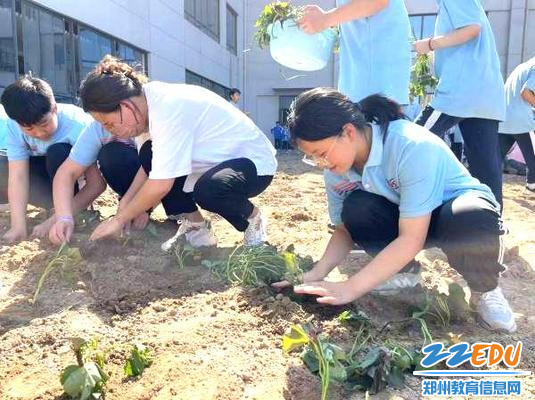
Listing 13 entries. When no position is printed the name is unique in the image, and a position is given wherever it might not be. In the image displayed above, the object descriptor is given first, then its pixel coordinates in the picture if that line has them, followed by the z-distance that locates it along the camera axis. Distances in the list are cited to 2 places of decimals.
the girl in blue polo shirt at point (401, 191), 1.65
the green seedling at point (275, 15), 2.65
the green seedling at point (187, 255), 2.48
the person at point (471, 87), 2.49
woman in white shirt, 2.19
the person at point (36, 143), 2.51
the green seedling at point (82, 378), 1.38
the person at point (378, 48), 2.29
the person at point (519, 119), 3.71
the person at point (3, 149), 3.23
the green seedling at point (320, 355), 1.38
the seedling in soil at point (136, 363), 1.53
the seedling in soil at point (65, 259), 2.30
